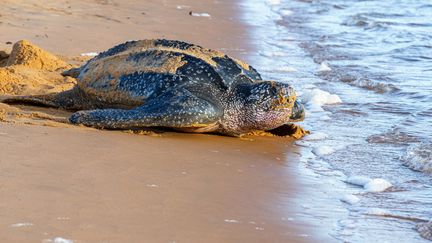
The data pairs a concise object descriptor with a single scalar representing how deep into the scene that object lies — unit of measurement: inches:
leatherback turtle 387.5
